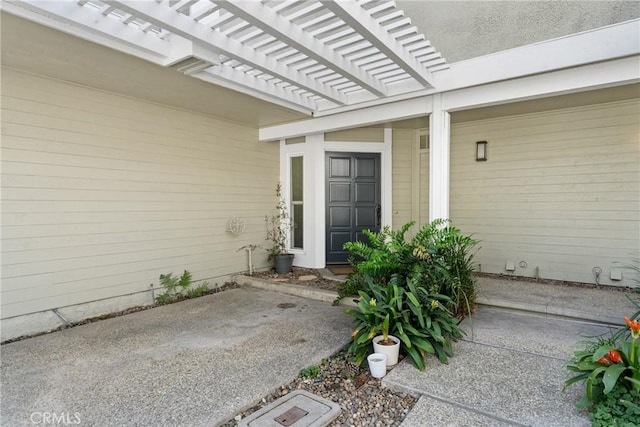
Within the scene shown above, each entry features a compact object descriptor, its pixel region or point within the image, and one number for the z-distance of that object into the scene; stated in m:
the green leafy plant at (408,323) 2.74
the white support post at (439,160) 4.03
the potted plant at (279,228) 6.21
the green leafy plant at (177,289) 4.71
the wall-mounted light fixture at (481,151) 5.57
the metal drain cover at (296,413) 2.05
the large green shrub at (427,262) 3.28
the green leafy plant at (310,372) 2.65
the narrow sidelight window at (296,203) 6.30
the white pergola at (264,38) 2.54
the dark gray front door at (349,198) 6.09
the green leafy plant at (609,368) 1.84
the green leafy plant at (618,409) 1.77
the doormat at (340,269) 5.74
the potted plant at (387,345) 2.69
